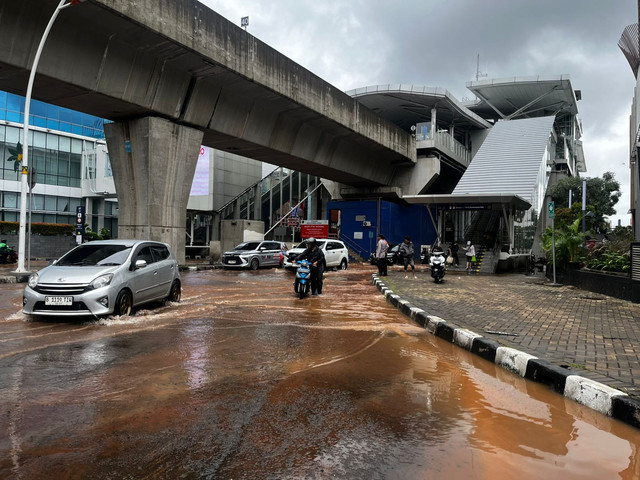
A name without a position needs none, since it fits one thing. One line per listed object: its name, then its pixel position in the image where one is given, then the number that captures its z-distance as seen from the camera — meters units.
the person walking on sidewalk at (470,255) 22.47
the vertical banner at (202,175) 37.59
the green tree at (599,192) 44.59
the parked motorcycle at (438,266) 16.25
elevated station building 26.27
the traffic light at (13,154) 37.63
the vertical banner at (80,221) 26.31
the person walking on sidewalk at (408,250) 20.36
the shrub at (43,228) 32.56
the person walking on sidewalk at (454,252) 24.83
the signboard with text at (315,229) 32.53
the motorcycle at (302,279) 11.95
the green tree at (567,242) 16.70
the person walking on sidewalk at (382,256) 18.55
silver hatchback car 7.63
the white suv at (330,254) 23.06
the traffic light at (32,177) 16.17
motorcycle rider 12.27
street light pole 14.46
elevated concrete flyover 12.91
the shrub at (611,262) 12.75
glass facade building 39.28
